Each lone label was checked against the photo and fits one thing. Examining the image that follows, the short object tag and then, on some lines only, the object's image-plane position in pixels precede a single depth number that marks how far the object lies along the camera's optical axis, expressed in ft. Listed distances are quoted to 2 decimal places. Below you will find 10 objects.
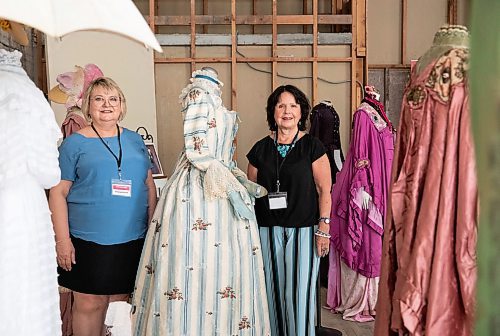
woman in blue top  8.61
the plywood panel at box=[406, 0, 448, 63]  24.90
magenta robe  12.69
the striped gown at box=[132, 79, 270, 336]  8.83
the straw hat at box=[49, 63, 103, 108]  11.93
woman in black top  9.59
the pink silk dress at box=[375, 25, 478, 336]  4.91
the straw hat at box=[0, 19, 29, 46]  6.39
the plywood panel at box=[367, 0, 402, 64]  24.70
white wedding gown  6.29
